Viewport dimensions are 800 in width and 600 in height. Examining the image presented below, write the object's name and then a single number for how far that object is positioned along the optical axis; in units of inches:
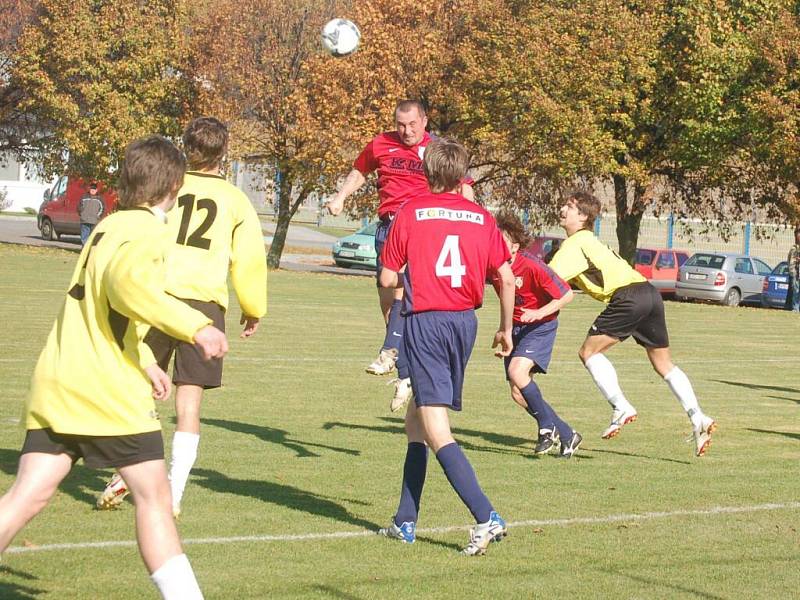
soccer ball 749.3
